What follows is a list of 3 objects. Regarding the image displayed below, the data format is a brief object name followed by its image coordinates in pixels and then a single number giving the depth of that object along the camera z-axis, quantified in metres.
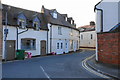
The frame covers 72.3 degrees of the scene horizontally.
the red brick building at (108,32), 6.86
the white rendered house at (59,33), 14.65
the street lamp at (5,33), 9.74
